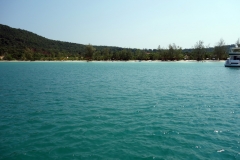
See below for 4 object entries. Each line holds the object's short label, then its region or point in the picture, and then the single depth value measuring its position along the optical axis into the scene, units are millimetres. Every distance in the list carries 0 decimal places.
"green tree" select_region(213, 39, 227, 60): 119188
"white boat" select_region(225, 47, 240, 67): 68000
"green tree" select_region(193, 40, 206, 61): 123812
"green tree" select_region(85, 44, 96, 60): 130612
